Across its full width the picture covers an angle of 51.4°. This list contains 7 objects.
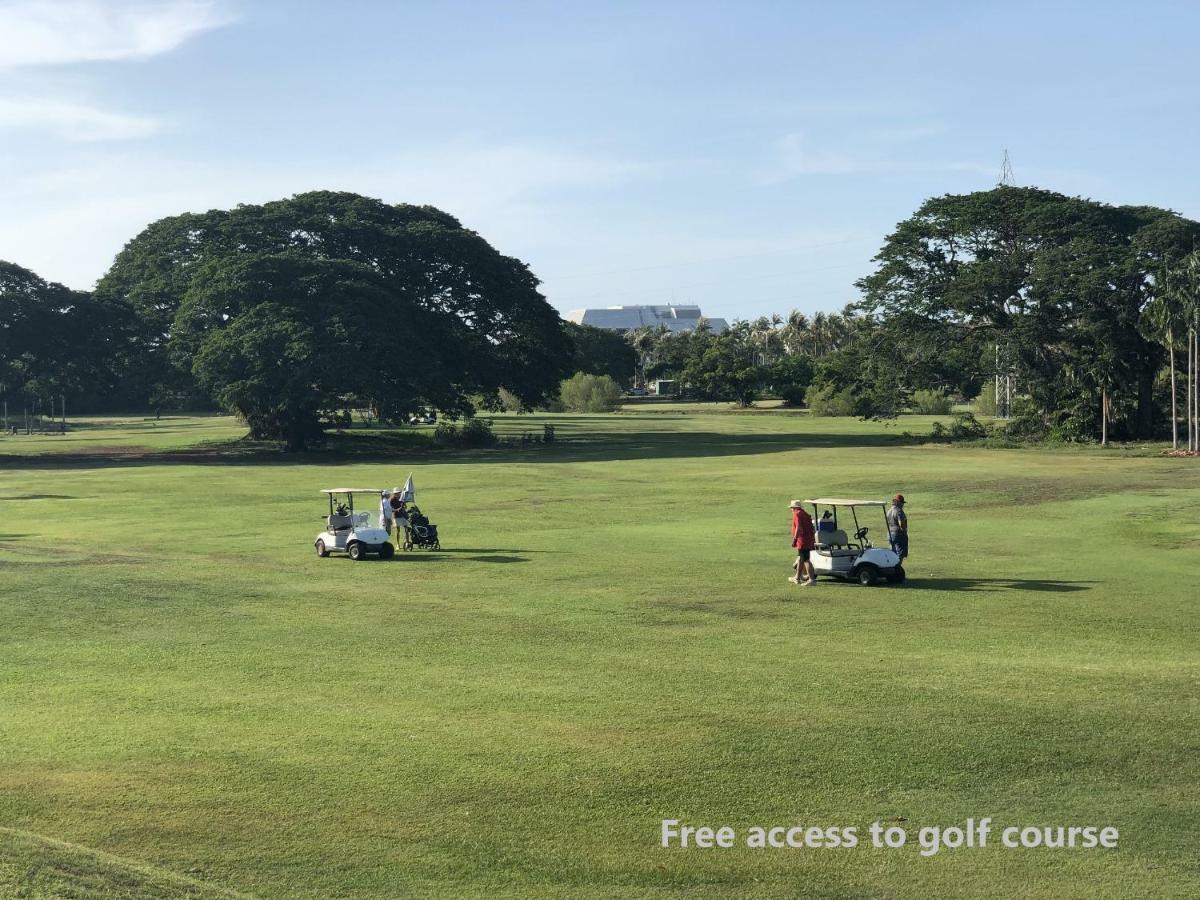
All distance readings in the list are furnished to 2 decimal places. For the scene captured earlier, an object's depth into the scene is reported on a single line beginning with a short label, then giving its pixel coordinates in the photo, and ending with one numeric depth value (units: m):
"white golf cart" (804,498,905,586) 24.58
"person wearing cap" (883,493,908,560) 26.14
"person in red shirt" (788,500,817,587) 24.16
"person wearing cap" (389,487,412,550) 30.25
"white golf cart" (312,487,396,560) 28.78
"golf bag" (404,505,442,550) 30.19
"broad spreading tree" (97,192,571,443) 69.00
